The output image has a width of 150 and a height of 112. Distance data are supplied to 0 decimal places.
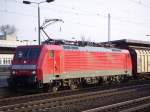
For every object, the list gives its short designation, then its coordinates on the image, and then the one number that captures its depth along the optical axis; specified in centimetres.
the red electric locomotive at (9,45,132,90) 2014
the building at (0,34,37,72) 5821
